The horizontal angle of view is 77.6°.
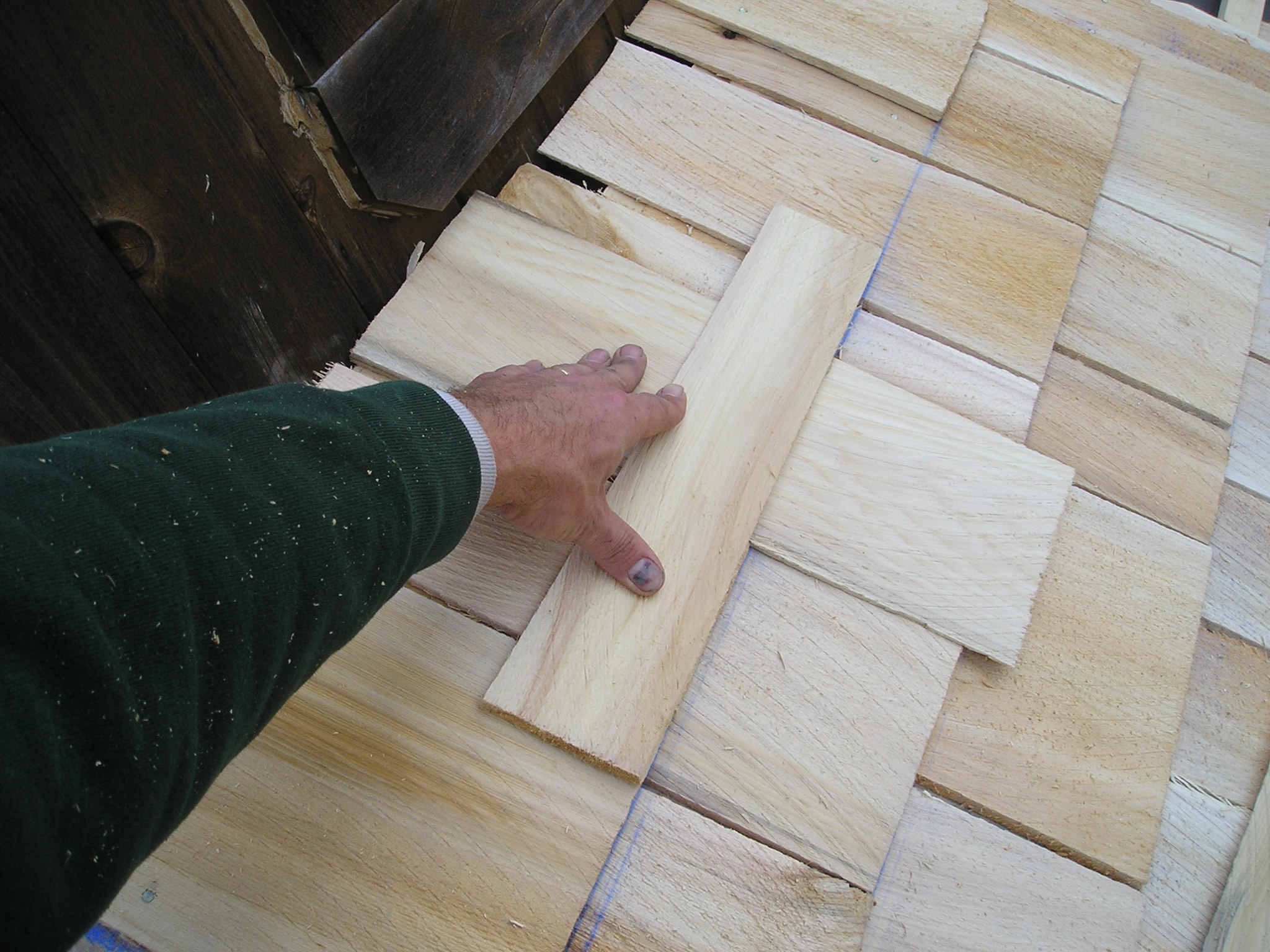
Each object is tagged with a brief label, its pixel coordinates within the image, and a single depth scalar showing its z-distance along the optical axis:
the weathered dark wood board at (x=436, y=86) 1.05
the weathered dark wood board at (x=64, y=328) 0.81
